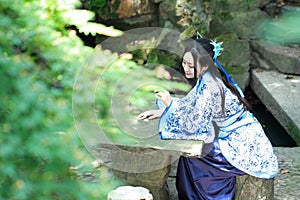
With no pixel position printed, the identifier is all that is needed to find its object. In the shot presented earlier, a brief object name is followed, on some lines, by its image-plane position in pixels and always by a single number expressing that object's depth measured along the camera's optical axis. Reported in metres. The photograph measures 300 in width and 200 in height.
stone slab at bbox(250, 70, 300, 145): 6.28
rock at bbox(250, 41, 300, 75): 7.59
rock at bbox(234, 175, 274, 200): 3.97
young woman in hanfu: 3.69
